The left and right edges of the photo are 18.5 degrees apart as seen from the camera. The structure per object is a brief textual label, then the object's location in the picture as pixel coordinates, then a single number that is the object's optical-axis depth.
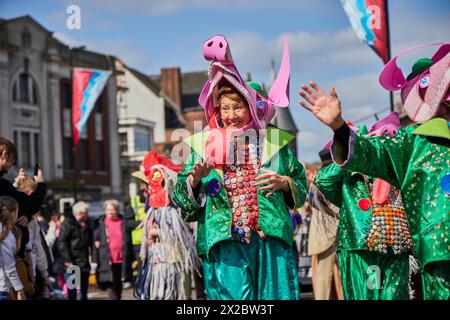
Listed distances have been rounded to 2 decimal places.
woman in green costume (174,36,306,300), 8.79
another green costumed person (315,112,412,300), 9.41
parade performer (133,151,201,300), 14.99
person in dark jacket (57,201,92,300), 18.09
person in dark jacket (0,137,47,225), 11.45
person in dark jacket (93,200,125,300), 18.47
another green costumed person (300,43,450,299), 6.81
